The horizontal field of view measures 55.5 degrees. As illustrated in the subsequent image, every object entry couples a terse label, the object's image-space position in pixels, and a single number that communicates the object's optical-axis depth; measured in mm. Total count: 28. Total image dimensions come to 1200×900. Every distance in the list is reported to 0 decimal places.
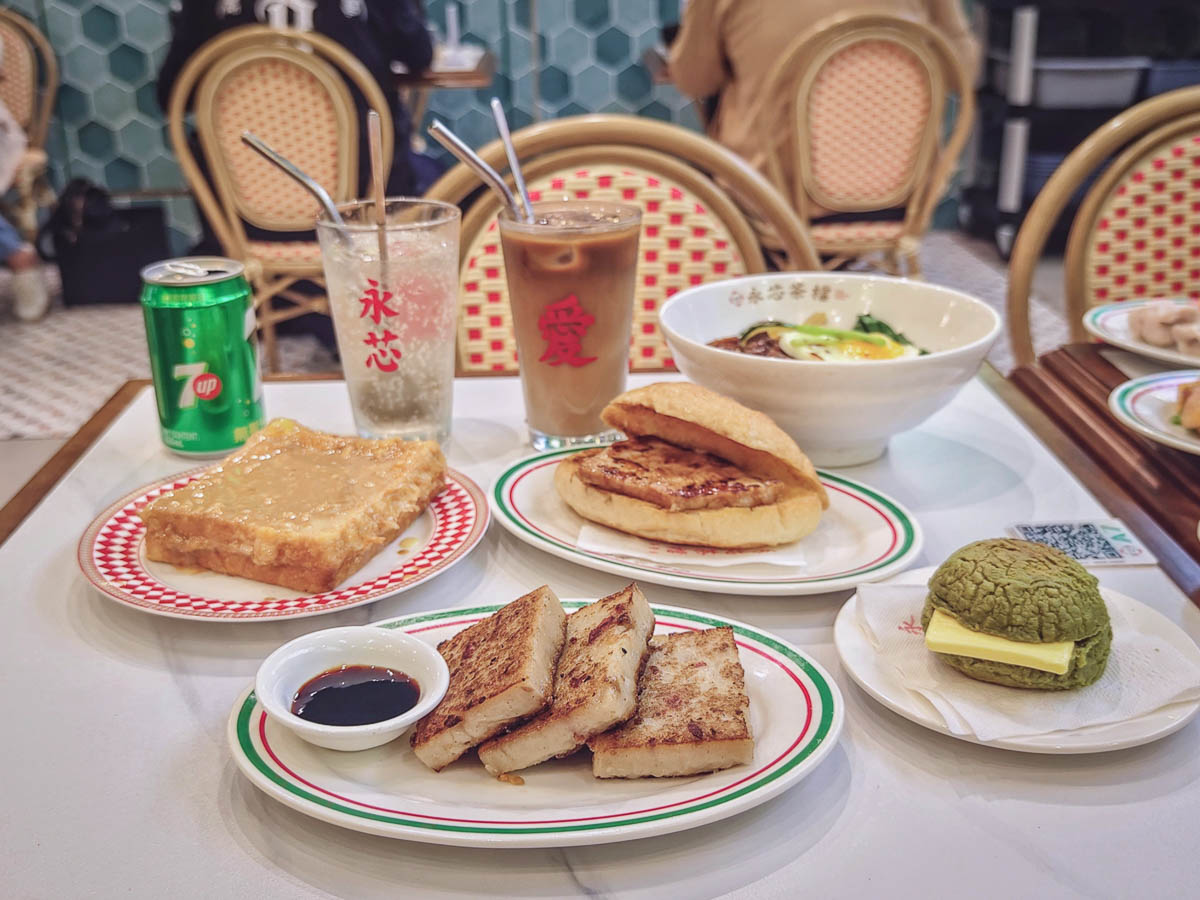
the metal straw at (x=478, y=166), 1039
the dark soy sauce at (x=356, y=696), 673
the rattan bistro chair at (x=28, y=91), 4496
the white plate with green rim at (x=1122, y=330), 1311
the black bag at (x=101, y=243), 4379
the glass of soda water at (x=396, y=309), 1061
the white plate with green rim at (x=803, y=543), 865
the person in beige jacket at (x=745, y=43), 3092
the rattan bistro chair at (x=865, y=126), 2980
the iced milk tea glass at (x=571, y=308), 1093
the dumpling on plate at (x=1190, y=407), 1097
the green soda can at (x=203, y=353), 1060
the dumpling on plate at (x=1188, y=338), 1309
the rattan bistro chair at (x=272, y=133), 2988
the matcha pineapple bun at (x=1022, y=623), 701
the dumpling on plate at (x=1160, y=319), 1341
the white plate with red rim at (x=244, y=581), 828
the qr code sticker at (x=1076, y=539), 939
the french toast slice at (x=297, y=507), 857
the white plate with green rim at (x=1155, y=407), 1074
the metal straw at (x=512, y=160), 1114
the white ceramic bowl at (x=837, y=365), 1044
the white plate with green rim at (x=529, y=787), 599
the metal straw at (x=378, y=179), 987
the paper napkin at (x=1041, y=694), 694
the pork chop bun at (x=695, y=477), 911
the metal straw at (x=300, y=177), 1054
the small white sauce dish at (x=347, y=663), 647
